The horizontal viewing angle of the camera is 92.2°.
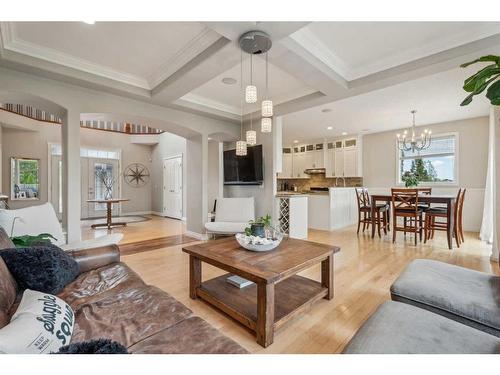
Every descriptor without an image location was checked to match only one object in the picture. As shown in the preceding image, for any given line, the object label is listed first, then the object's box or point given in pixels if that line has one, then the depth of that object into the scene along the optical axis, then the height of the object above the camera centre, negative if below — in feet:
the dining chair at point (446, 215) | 13.64 -2.09
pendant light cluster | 6.95 +4.14
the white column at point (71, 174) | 10.61 +0.35
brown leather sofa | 3.37 -2.28
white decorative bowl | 6.84 -1.75
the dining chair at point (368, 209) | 15.99 -1.73
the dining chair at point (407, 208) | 13.74 -1.41
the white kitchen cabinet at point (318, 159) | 24.89 +2.54
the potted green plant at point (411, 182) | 15.66 +0.11
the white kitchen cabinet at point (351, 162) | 22.66 +2.04
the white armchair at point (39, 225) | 6.97 -1.34
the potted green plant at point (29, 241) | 6.10 -1.54
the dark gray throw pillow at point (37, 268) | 4.64 -1.72
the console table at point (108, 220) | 19.88 -3.21
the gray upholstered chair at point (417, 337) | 3.23 -2.19
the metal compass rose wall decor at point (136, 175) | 28.45 +0.90
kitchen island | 18.62 -2.06
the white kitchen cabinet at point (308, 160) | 25.91 +2.53
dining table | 12.80 -1.03
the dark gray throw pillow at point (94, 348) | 2.39 -1.68
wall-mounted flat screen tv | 15.87 +1.05
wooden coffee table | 5.28 -2.76
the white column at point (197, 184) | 15.74 -0.10
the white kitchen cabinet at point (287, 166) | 27.76 +1.96
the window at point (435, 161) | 18.57 +1.83
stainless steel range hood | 25.13 +1.33
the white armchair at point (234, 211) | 14.80 -1.77
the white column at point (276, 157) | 15.42 +1.66
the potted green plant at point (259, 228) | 7.35 -1.40
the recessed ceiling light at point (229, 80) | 11.25 +4.89
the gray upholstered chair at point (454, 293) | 4.27 -2.18
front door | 25.57 -0.10
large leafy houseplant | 5.46 +2.45
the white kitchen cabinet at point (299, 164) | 26.73 +2.14
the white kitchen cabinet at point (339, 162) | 23.52 +2.10
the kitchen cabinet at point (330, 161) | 24.20 +2.25
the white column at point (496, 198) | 10.82 -0.63
